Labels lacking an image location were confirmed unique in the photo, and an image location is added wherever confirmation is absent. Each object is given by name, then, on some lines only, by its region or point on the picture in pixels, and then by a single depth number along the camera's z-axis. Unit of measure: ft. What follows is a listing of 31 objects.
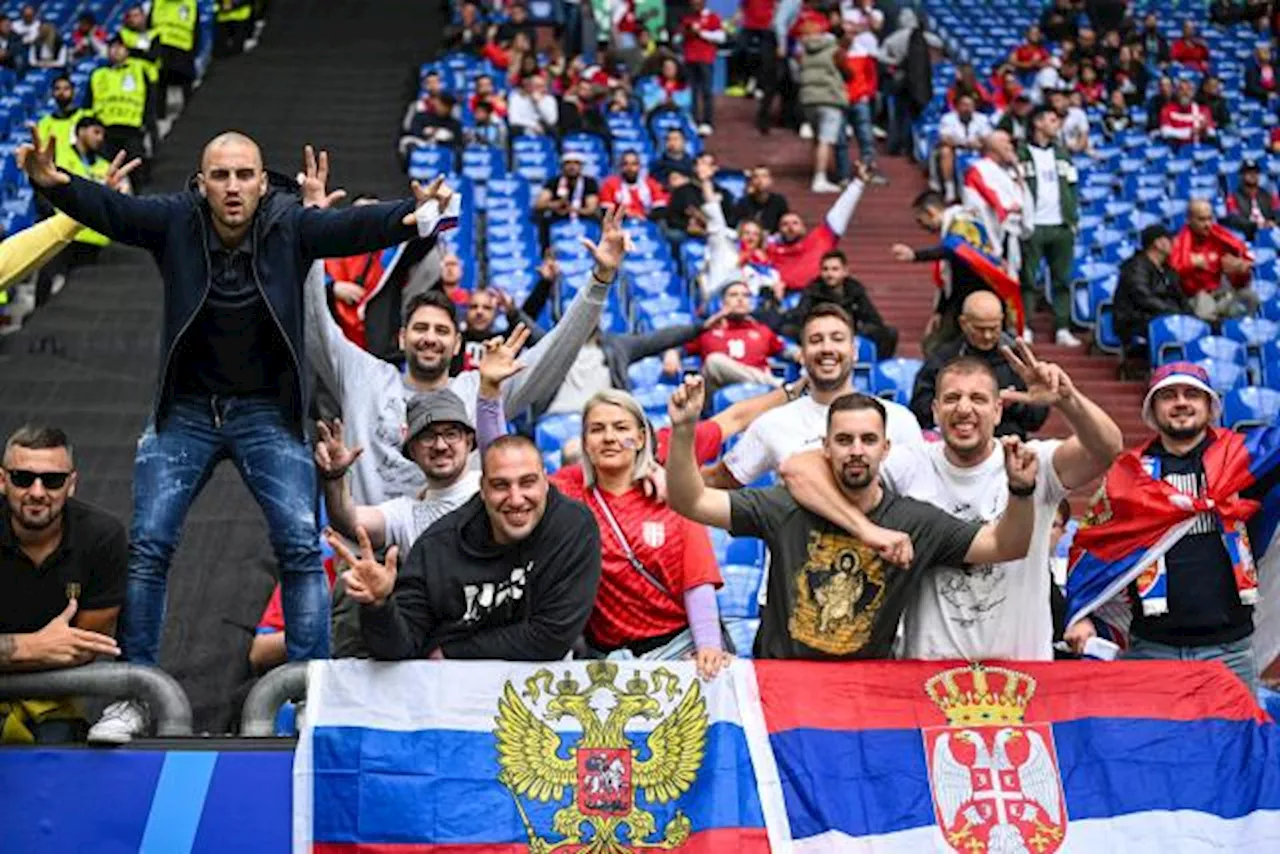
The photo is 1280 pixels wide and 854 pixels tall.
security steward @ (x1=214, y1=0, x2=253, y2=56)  70.95
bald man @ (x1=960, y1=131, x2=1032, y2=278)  42.16
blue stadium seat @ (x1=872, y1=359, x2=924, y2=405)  32.40
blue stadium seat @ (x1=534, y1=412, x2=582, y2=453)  28.25
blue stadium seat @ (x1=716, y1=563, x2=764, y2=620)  23.93
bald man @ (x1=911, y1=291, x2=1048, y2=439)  24.41
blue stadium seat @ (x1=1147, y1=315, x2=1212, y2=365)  38.42
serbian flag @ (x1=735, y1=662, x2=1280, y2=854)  17.08
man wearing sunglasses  17.65
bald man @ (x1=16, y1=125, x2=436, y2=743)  18.10
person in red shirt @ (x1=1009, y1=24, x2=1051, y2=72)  66.95
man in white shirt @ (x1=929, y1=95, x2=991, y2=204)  53.62
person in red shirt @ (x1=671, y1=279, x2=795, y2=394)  33.76
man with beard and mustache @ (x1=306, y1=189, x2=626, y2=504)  21.09
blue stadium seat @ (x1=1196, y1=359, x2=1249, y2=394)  35.99
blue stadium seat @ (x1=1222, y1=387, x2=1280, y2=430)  33.45
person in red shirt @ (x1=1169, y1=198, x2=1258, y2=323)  41.09
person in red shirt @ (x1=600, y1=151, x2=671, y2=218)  46.21
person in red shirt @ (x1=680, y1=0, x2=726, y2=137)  61.36
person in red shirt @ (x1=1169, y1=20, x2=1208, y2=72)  71.26
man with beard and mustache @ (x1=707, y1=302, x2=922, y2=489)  20.84
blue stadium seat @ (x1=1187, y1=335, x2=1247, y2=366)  36.91
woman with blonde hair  18.65
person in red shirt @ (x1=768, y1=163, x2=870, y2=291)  40.91
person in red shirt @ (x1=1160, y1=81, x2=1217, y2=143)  60.95
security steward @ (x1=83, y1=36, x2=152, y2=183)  52.06
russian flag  16.67
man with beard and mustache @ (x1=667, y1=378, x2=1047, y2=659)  17.71
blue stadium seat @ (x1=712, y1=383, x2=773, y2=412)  30.48
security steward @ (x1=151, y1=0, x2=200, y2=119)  60.95
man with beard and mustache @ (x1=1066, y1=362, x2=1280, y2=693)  19.75
